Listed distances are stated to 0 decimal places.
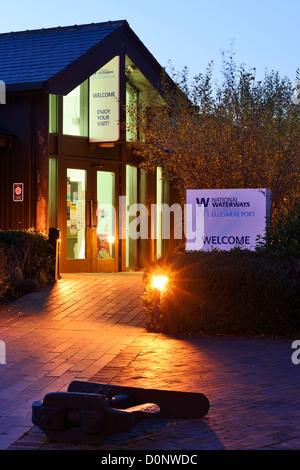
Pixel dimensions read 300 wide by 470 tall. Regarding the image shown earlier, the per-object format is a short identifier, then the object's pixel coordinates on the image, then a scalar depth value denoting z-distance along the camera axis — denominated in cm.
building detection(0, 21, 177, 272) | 1820
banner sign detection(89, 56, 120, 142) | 1912
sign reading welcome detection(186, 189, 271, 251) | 1251
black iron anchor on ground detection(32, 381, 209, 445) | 520
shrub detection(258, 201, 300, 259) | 1070
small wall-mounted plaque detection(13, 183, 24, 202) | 1838
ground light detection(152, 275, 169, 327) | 1010
